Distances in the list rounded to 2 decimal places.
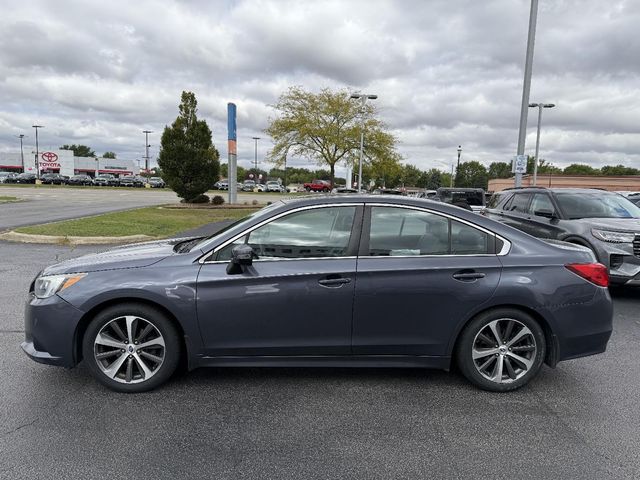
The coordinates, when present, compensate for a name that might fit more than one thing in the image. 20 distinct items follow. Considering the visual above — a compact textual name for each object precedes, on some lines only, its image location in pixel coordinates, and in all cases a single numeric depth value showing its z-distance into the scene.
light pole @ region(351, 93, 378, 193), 27.26
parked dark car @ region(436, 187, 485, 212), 14.19
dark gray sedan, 3.33
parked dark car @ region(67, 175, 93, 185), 59.03
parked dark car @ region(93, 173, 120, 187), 60.12
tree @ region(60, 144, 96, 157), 136.57
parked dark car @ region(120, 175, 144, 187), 61.38
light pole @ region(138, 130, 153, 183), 89.69
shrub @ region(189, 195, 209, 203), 23.29
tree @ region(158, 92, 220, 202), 21.58
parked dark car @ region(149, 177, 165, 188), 63.69
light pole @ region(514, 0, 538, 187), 13.14
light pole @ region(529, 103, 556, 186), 28.30
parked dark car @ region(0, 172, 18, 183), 58.33
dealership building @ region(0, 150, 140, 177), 68.19
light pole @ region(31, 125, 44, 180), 67.38
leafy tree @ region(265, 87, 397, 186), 30.64
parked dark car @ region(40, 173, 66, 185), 57.78
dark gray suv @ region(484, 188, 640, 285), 6.19
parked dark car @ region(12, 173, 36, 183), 57.84
